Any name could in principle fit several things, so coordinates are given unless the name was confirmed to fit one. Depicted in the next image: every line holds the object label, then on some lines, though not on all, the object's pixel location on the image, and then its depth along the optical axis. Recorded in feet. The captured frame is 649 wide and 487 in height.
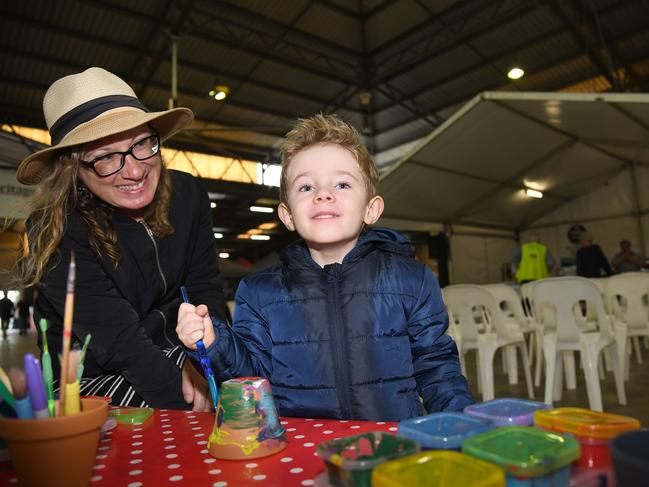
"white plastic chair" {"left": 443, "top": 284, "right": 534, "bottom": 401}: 12.99
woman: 4.75
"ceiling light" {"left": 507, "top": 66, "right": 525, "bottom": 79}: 30.22
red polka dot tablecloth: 2.06
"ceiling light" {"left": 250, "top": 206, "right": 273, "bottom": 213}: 52.57
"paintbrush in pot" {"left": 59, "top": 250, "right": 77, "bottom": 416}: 1.82
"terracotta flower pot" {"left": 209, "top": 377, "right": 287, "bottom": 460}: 2.29
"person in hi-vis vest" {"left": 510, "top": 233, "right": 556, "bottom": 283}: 23.85
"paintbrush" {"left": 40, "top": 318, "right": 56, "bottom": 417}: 2.10
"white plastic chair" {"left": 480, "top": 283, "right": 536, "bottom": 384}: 14.29
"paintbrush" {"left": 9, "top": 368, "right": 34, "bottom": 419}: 1.91
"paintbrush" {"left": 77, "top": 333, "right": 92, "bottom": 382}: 2.24
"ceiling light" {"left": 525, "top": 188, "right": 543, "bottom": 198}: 34.72
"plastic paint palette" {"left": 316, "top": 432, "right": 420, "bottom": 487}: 1.57
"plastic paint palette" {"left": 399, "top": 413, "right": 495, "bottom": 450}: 1.74
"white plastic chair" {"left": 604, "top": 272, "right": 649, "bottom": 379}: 13.12
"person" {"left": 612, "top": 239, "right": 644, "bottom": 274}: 26.13
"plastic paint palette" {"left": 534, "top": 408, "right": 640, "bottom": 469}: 1.65
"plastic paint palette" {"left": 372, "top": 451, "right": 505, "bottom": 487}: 1.38
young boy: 4.19
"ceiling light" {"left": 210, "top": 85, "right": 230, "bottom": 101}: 29.89
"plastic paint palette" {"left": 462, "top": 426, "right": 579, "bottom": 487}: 1.46
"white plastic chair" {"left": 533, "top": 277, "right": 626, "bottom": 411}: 11.28
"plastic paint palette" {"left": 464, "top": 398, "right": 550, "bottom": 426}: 1.96
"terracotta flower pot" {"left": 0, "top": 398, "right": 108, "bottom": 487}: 1.83
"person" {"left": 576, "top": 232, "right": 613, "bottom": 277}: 24.25
